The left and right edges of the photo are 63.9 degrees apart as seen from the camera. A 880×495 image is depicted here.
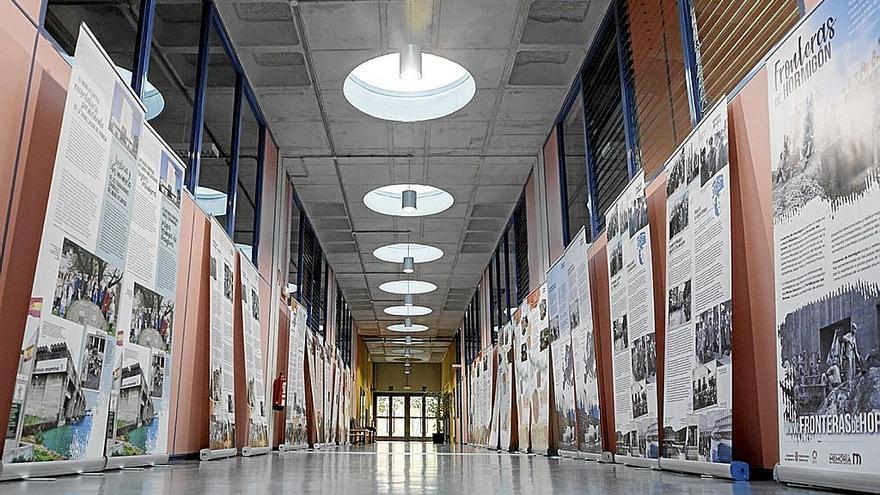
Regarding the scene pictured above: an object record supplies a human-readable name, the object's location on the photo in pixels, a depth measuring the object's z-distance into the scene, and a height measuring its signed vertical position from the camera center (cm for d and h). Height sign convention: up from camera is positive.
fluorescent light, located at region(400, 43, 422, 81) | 652 +323
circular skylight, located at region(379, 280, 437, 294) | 1764 +327
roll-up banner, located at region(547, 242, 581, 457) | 709 +78
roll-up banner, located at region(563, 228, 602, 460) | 630 +66
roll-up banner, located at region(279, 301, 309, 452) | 1023 +44
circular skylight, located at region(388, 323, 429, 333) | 2372 +304
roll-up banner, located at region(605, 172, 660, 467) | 487 +69
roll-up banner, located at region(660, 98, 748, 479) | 365 +65
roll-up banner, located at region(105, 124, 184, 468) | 432 +61
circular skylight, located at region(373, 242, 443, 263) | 1489 +346
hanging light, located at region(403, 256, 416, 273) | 1372 +294
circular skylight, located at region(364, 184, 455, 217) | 1198 +365
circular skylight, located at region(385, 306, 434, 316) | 2072 +314
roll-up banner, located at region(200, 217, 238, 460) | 620 +58
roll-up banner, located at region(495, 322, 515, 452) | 1131 +52
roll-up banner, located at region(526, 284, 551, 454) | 838 +65
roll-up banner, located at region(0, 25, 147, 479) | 321 +61
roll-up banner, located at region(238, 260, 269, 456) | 750 +61
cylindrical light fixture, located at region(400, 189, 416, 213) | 1054 +319
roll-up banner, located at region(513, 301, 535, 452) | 960 +67
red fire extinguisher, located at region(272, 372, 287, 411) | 958 +30
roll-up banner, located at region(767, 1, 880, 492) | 251 +69
